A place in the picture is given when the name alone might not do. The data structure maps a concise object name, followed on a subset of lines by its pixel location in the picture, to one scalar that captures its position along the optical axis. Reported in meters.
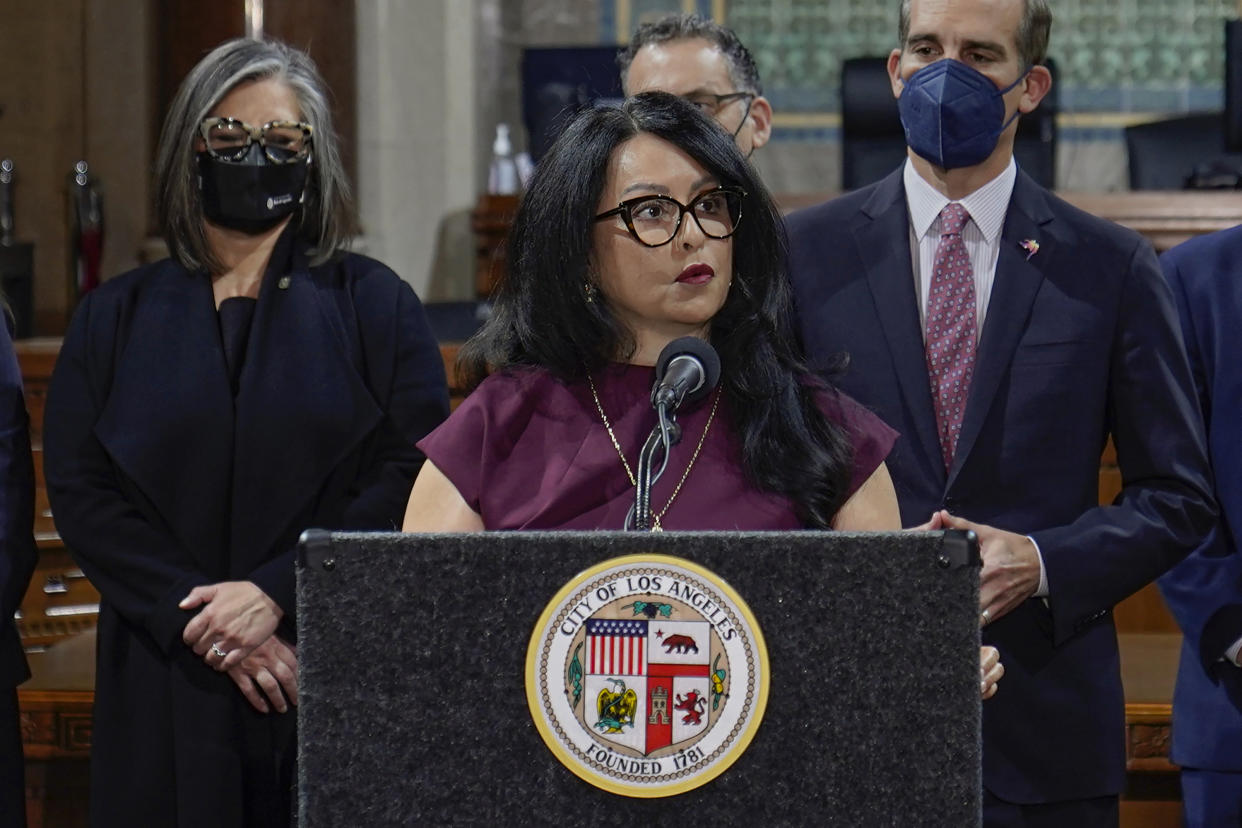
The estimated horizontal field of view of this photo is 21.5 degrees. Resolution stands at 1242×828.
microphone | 2.88
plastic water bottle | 14.55
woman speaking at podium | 3.37
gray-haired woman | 4.59
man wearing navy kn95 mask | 4.02
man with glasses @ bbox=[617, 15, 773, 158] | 6.02
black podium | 2.55
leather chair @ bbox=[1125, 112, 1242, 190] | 12.79
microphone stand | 2.78
